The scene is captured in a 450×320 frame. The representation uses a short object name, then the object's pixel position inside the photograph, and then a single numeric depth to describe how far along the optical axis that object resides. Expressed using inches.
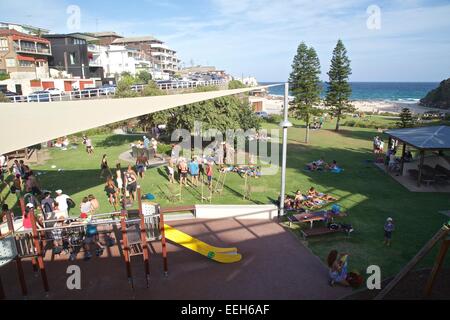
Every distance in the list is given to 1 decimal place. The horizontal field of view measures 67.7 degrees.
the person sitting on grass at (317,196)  514.0
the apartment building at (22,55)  1932.8
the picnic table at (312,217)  416.8
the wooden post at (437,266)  267.6
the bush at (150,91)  956.3
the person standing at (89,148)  850.1
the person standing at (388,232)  365.7
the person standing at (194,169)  586.2
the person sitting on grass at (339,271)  298.4
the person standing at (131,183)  509.0
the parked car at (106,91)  1207.7
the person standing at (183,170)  573.6
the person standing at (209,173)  562.5
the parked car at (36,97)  995.6
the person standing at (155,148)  787.4
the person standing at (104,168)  617.0
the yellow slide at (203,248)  346.6
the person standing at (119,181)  527.8
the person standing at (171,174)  592.7
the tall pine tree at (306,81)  1063.0
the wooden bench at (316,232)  393.1
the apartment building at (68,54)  2317.9
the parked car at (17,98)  1014.1
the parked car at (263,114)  1619.5
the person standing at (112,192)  494.3
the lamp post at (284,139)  431.1
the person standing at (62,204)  428.6
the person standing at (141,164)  626.5
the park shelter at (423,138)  573.0
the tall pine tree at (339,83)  1255.5
